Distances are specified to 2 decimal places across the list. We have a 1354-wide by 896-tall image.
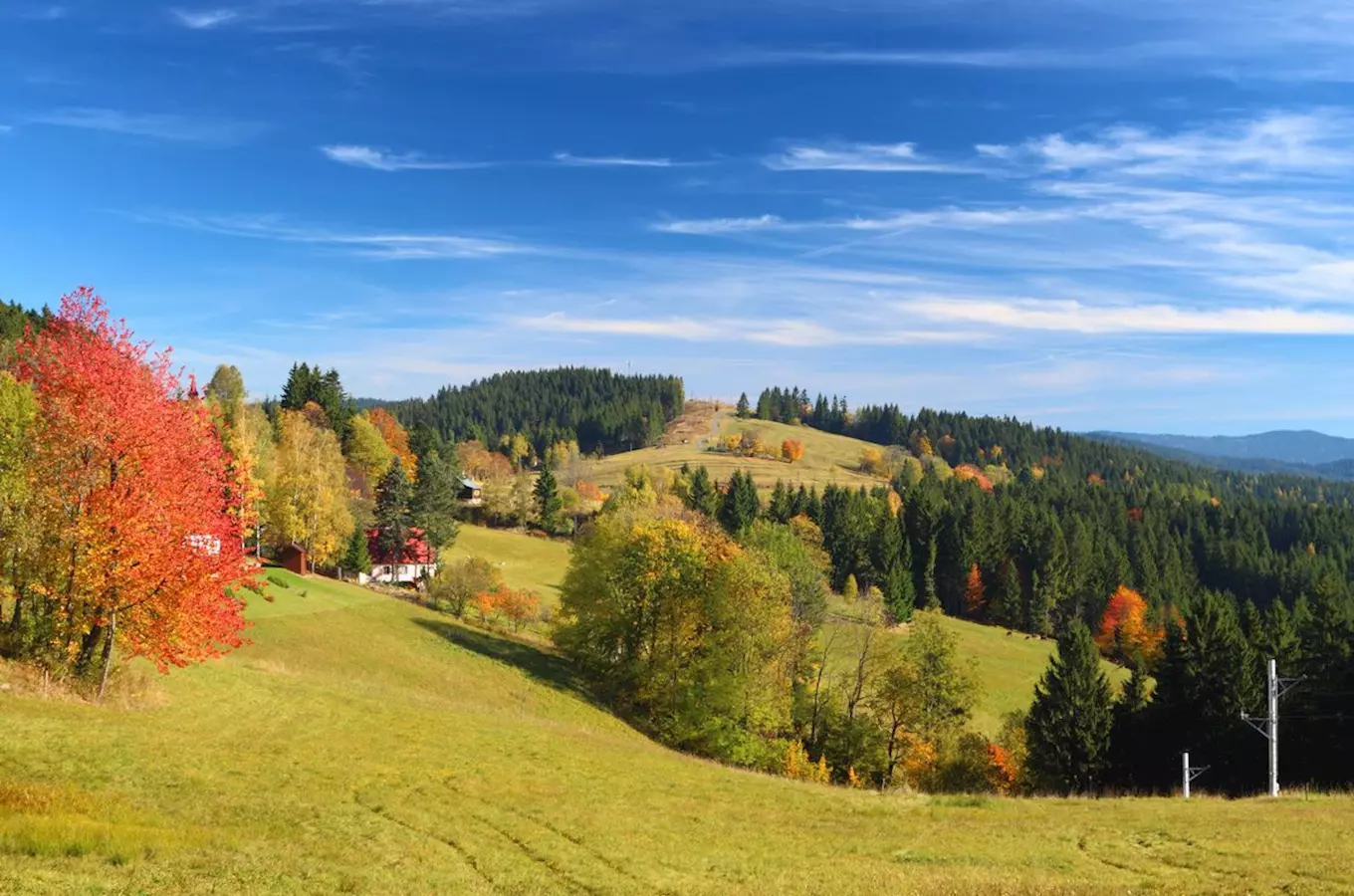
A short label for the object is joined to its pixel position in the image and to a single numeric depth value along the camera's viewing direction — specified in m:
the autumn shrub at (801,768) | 50.69
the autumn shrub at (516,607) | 73.24
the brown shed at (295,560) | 76.38
